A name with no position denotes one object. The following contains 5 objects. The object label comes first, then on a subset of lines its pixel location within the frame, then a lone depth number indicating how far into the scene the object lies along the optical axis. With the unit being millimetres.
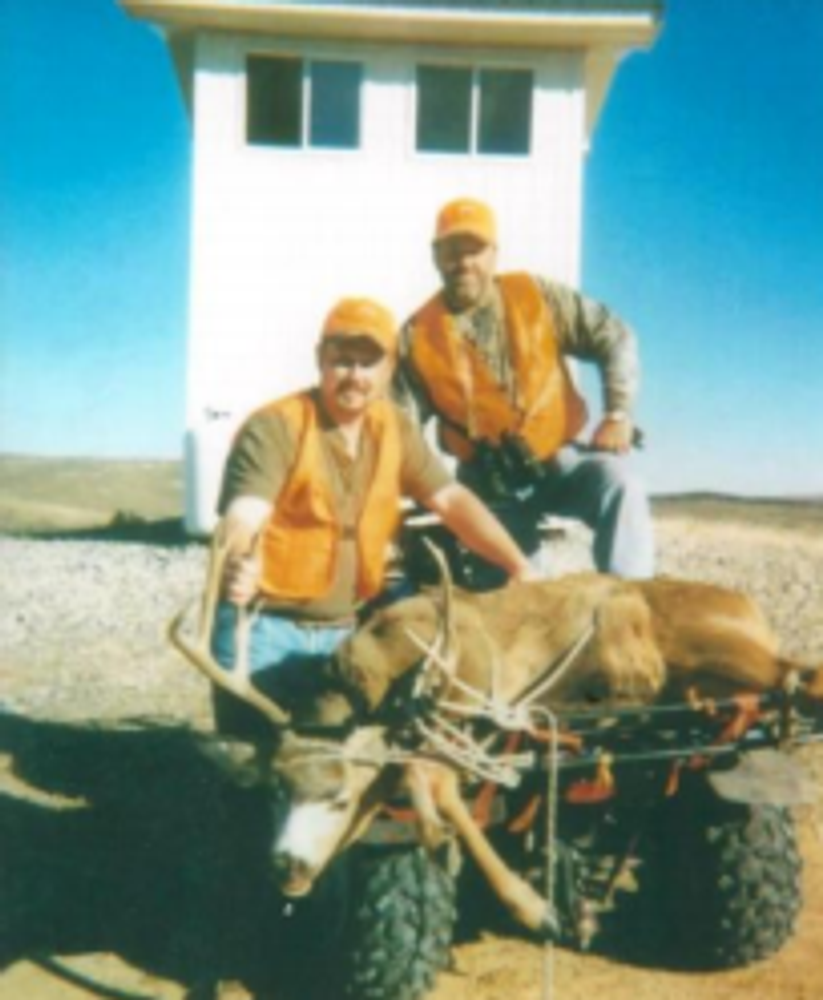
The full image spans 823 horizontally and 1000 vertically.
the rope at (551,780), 3100
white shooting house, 13023
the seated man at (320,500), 4094
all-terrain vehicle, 3309
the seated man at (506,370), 4871
